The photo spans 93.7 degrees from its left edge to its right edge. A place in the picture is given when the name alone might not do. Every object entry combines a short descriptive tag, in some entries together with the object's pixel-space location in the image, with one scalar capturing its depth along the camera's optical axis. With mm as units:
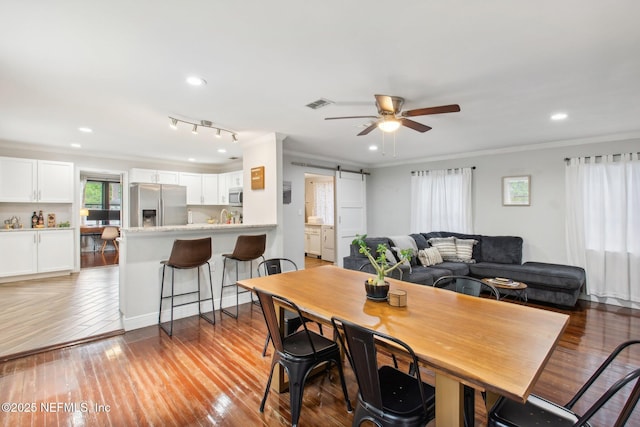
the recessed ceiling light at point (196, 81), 2547
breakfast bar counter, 3330
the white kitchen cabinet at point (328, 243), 7203
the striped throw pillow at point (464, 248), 5246
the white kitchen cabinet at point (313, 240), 7902
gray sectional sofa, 4102
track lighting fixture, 3672
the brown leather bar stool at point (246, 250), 3777
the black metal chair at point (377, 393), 1264
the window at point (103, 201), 8836
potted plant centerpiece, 1884
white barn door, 6820
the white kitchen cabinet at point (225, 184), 7058
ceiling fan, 2527
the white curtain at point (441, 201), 5766
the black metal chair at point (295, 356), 1775
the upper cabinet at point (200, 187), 6961
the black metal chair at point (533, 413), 1286
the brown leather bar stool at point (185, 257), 3254
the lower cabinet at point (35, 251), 5020
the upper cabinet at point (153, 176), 6270
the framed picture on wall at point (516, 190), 5148
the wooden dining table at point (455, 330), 1100
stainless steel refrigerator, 5977
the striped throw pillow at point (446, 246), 5297
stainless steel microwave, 6508
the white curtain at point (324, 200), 8051
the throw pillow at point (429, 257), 4895
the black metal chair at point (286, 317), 2492
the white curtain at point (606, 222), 4191
